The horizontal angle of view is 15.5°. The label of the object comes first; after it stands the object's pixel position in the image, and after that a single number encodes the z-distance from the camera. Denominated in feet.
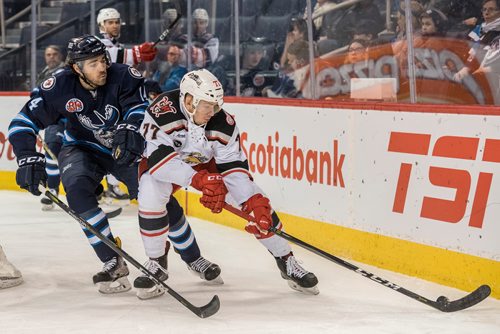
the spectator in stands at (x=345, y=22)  31.94
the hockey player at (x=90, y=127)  25.13
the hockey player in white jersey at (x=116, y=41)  41.40
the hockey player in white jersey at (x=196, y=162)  23.37
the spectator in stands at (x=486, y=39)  27.65
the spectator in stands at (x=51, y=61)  46.82
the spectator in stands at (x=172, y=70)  43.92
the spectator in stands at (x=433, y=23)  29.26
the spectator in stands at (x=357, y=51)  32.39
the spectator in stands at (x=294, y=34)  35.63
